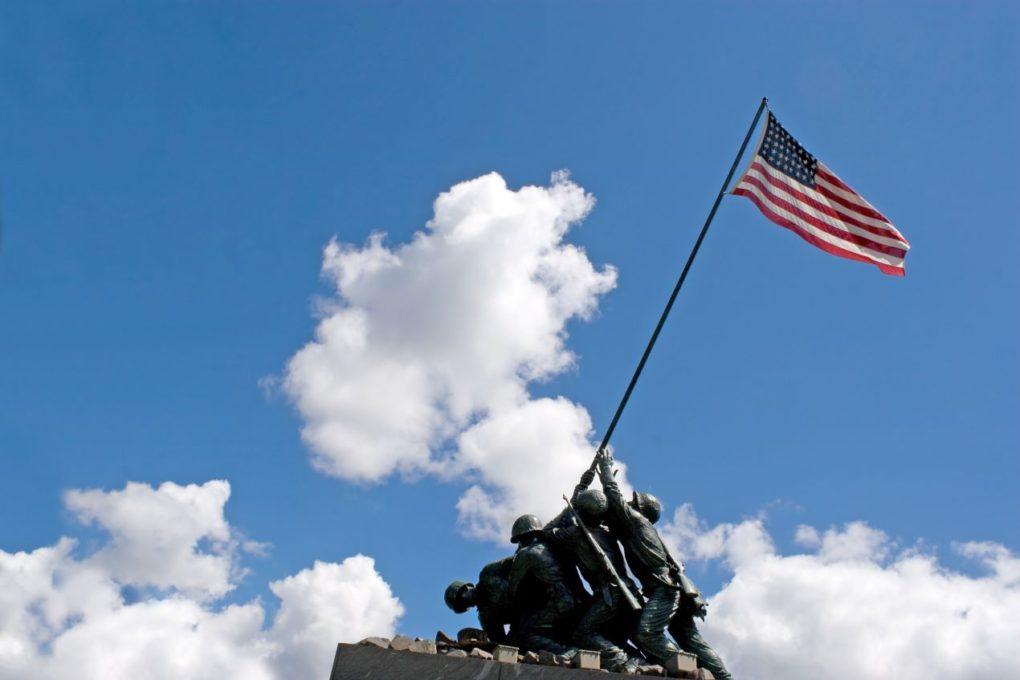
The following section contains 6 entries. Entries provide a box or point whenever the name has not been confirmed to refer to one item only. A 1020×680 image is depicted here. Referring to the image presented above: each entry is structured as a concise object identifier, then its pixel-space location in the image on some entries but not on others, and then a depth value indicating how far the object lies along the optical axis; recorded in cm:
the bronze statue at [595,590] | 1255
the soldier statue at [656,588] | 1244
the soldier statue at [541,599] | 1277
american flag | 1469
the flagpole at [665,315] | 1447
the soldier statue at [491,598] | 1340
